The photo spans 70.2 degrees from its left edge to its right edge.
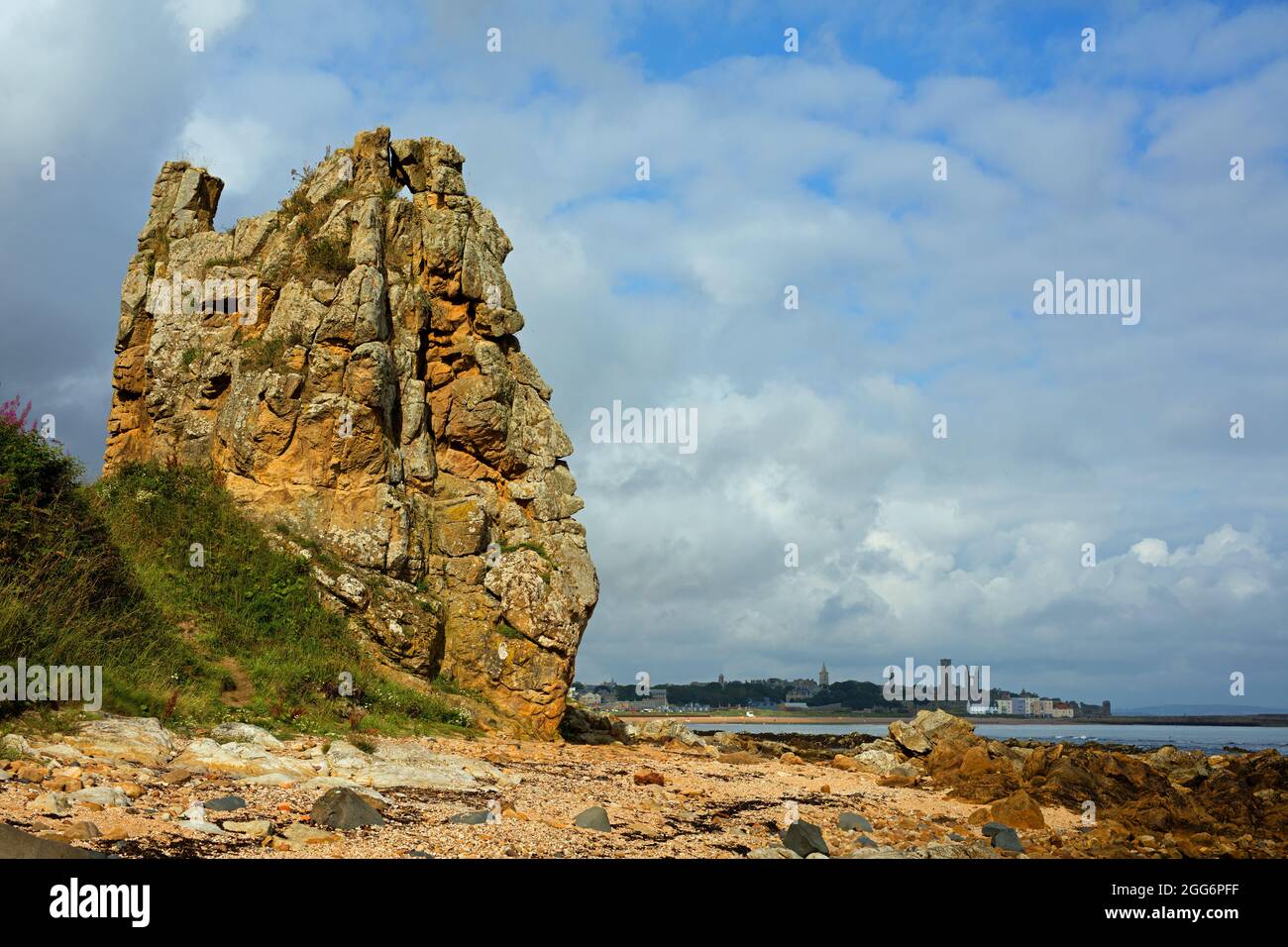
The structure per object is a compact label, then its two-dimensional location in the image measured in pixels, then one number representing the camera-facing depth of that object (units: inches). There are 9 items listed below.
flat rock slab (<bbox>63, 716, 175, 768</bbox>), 430.0
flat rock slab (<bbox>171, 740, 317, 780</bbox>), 444.8
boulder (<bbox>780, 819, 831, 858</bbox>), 425.2
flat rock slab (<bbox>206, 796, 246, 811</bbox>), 364.2
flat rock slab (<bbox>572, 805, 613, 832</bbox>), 424.8
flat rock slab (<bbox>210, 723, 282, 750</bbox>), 514.7
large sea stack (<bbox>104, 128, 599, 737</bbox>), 858.1
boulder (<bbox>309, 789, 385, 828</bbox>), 363.9
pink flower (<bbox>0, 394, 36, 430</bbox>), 588.7
